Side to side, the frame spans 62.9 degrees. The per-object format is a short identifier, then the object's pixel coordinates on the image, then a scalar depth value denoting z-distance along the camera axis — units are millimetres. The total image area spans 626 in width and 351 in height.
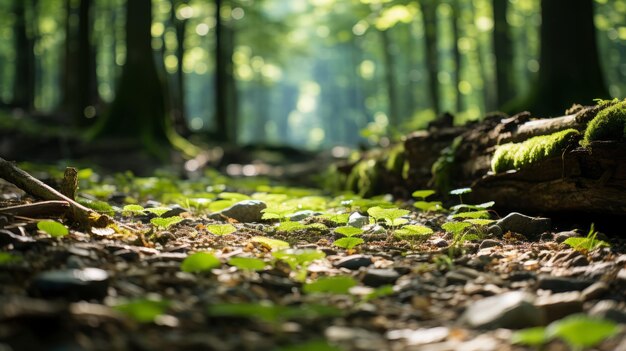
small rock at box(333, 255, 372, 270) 2850
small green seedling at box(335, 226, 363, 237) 3125
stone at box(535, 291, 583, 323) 2041
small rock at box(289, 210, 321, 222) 4084
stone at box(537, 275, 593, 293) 2404
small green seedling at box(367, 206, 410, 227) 3432
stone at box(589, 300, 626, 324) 1939
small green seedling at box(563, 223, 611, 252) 3015
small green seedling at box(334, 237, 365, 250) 3067
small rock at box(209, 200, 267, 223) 4355
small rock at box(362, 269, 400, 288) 2555
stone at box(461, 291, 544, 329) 1899
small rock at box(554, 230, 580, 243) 3406
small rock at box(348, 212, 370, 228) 3973
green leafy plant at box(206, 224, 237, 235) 3242
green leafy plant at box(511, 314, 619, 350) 1337
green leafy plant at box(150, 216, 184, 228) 3125
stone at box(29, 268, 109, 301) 1860
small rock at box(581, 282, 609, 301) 2250
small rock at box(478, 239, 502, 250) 3373
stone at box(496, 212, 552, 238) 3707
